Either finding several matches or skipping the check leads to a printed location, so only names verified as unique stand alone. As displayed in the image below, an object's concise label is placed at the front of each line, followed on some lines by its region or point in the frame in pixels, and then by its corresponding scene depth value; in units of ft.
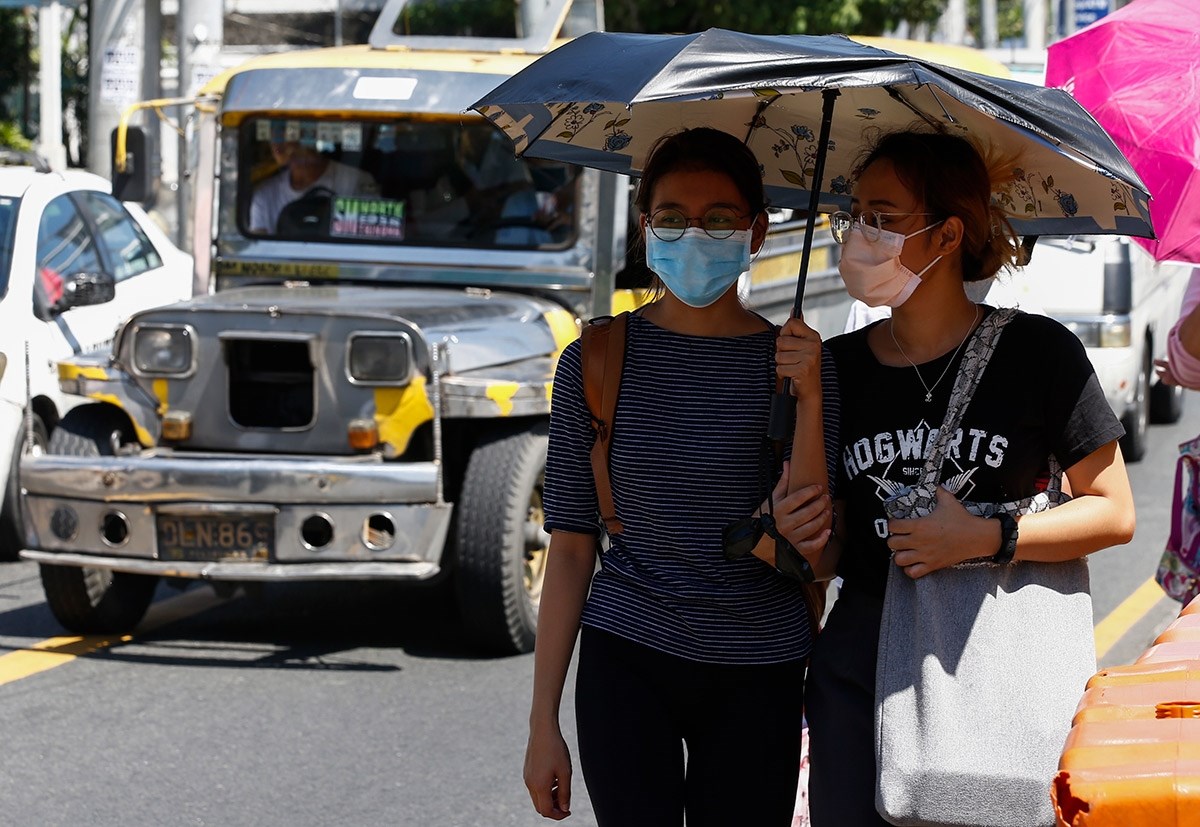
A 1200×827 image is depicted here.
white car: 49.56
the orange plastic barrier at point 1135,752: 11.43
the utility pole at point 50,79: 126.10
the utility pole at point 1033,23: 190.68
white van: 64.44
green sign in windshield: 45.11
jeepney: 38.04
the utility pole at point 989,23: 192.90
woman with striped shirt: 16.87
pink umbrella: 19.99
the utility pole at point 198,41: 85.22
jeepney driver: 45.34
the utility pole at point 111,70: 90.72
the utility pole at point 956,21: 181.63
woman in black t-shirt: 16.42
